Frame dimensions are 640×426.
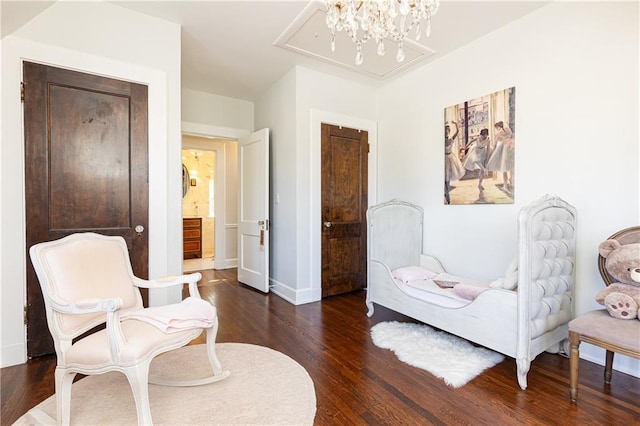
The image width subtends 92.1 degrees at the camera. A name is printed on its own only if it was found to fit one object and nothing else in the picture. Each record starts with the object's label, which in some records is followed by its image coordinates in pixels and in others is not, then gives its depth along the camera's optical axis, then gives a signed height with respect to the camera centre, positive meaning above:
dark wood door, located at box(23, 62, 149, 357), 2.18 +0.35
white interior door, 3.88 -0.01
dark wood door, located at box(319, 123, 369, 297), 3.73 +0.00
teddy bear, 1.75 -0.42
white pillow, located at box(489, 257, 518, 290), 1.99 -0.46
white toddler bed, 1.83 -0.64
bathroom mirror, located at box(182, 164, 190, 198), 6.88 +0.64
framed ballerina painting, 2.67 +0.55
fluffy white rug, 2.02 -1.06
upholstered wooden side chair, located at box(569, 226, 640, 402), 1.58 -0.67
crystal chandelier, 1.73 +1.13
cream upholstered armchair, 1.40 -0.59
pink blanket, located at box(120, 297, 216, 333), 1.62 -0.59
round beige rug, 1.58 -1.07
